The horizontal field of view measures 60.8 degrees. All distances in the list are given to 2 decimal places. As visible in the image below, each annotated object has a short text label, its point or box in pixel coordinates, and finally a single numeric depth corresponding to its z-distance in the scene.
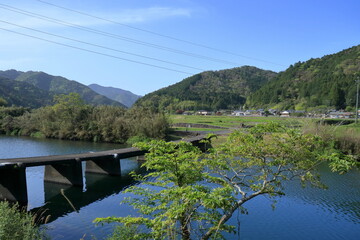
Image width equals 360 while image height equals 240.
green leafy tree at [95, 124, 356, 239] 8.37
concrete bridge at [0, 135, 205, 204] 20.25
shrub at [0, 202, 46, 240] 9.56
